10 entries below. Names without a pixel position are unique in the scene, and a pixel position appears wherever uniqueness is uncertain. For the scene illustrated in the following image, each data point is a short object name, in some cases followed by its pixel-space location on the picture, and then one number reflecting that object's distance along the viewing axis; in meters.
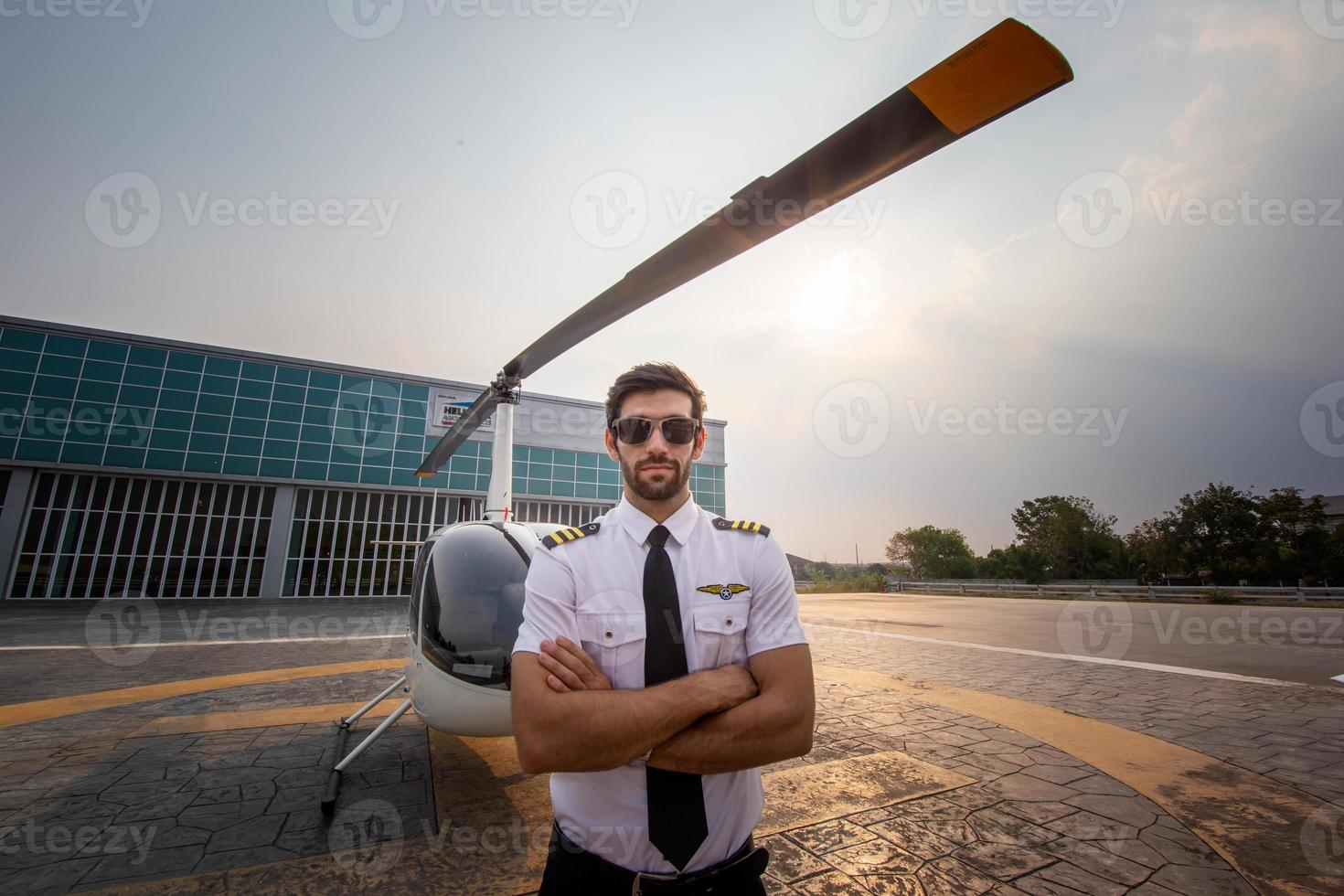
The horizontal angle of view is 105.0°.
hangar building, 20.20
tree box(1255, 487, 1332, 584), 33.50
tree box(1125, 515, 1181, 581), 42.21
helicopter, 1.88
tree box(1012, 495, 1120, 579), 52.22
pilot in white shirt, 1.45
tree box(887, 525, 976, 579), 75.44
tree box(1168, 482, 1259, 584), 36.88
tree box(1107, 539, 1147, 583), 46.41
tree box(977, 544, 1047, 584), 55.72
